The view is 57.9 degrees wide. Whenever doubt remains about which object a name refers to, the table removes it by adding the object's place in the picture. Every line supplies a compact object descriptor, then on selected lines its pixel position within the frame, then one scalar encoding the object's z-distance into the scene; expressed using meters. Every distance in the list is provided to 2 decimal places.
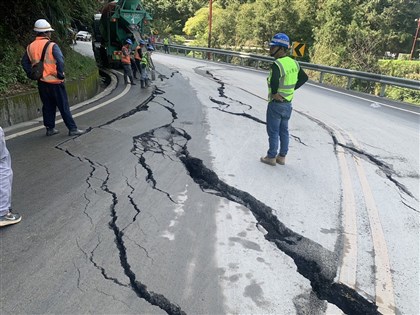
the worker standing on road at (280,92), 5.26
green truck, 13.14
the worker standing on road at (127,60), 11.31
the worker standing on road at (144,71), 11.25
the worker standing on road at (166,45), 30.36
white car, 32.78
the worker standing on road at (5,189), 3.57
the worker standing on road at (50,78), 5.65
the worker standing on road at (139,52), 12.26
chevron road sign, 16.20
